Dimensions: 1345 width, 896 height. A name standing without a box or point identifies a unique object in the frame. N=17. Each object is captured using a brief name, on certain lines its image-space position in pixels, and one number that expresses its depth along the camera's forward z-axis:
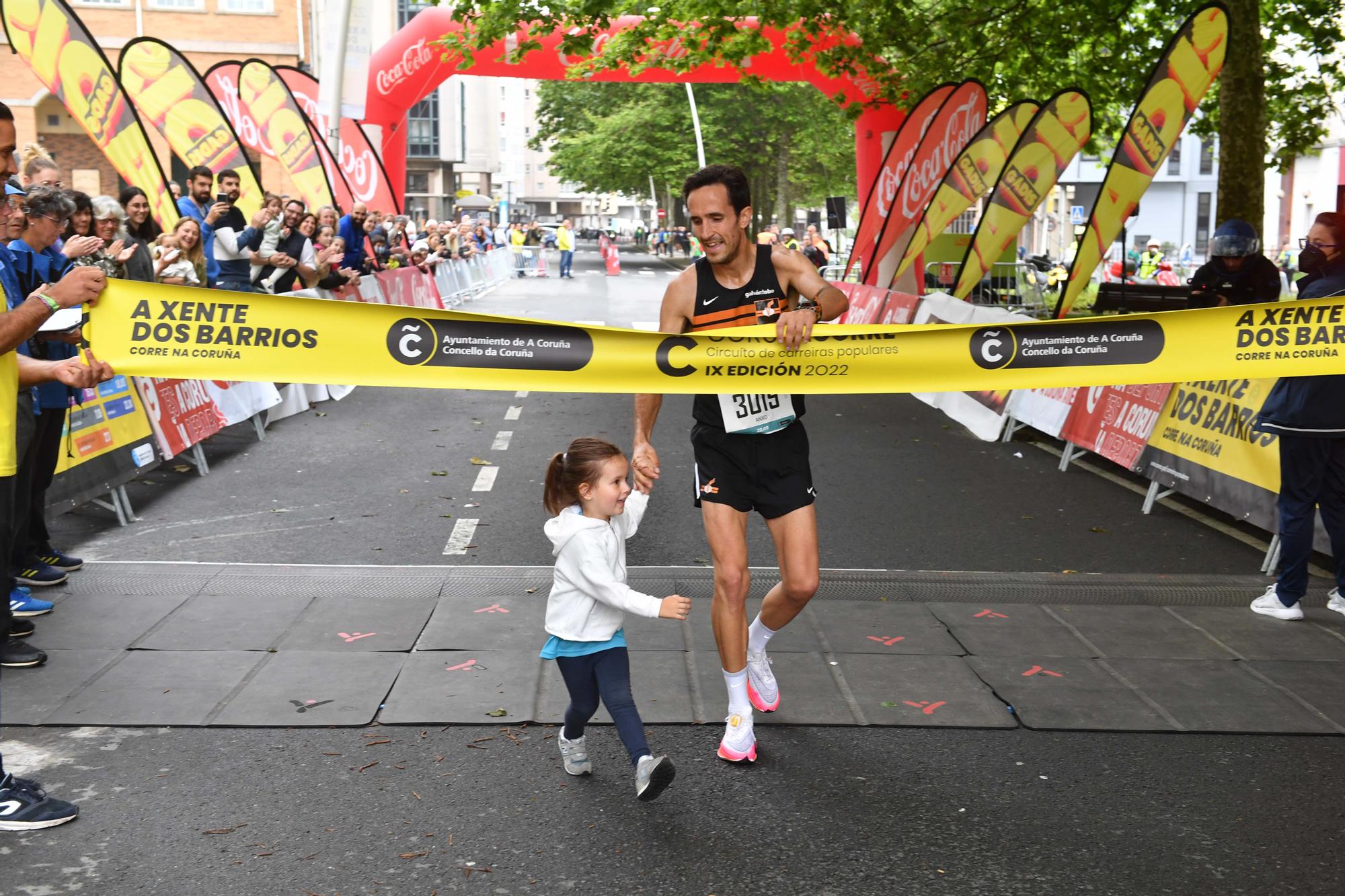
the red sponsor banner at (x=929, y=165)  17.89
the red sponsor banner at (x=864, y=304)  17.53
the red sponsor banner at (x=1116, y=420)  9.45
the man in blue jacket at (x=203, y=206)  11.90
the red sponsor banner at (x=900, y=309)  15.91
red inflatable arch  22.14
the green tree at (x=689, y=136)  48.72
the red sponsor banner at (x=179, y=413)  9.22
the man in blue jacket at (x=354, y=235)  16.88
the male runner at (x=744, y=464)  4.73
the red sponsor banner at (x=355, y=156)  21.47
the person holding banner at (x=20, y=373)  4.11
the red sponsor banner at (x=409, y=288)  19.38
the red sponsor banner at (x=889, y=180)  19.03
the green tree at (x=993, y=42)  16.62
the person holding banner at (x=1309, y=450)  6.35
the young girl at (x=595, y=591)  4.17
